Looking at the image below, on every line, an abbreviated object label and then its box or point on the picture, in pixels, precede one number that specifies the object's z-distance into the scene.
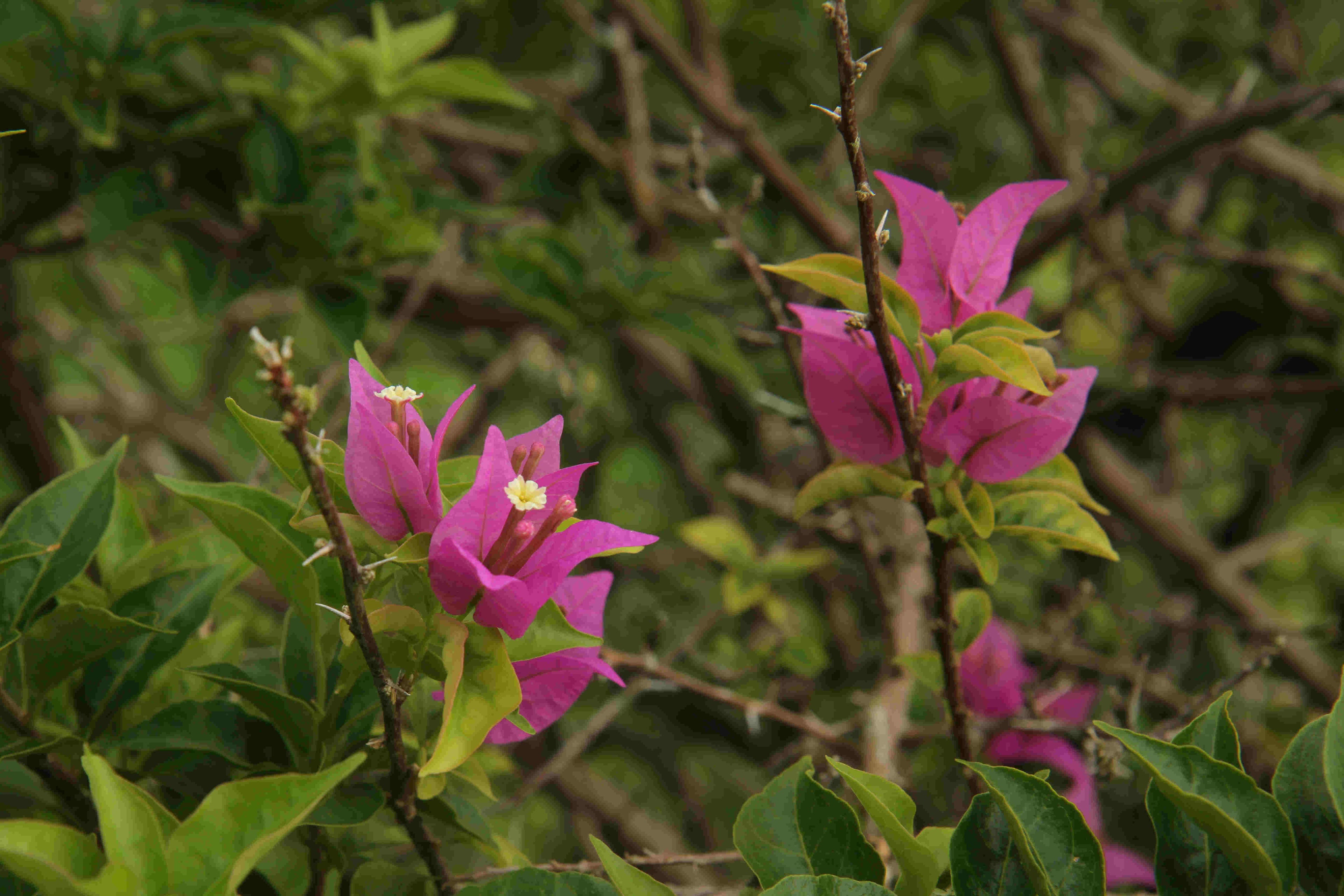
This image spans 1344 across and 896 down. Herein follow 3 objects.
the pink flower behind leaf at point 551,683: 1.01
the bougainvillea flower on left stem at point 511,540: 0.98
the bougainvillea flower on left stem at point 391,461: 0.98
